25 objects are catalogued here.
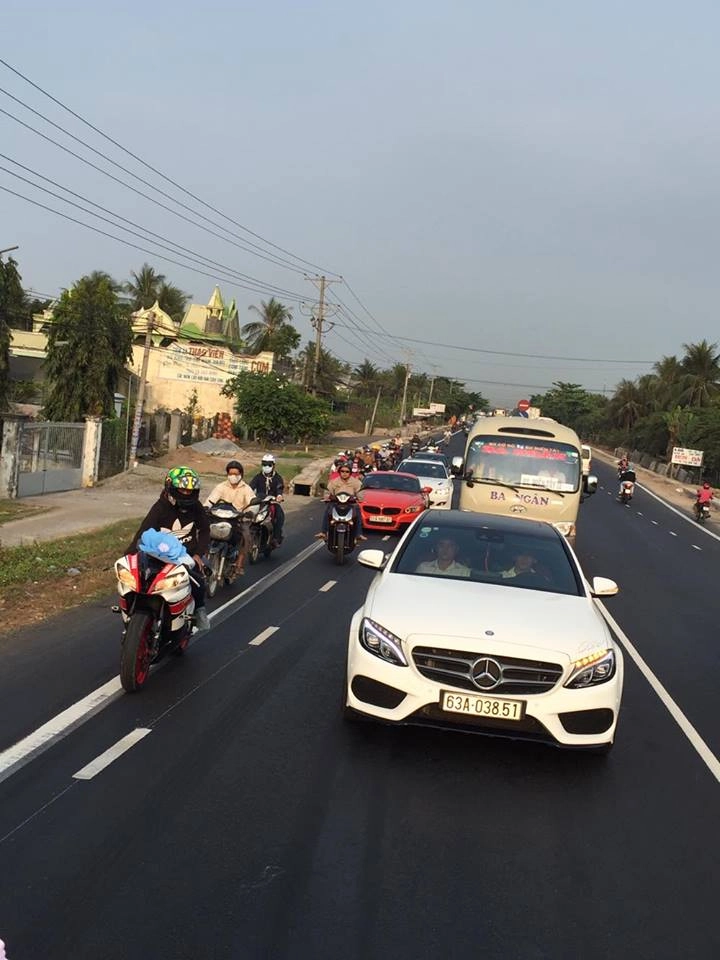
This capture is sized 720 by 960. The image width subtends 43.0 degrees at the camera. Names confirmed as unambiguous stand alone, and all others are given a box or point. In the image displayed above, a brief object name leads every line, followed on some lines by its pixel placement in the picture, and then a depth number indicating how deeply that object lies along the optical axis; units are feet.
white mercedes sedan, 18.24
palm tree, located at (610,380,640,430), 343.87
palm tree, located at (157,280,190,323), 242.78
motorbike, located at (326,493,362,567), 50.34
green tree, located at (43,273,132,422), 125.49
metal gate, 76.07
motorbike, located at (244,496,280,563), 47.42
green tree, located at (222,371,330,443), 172.65
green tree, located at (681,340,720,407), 267.59
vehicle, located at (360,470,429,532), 65.46
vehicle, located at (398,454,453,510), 80.33
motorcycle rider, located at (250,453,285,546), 50.72
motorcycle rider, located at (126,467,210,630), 26.91
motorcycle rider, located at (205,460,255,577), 41.75
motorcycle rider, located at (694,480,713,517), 119.24
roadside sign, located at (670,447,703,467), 199.72
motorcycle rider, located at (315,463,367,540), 51.42
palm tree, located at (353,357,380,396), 397.29
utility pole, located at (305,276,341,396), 193.36
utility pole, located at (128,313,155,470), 103.96
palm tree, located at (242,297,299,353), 261.65
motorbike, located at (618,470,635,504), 135.54
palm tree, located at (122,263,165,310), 241.14
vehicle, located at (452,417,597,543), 53.26
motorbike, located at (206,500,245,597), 38.27
